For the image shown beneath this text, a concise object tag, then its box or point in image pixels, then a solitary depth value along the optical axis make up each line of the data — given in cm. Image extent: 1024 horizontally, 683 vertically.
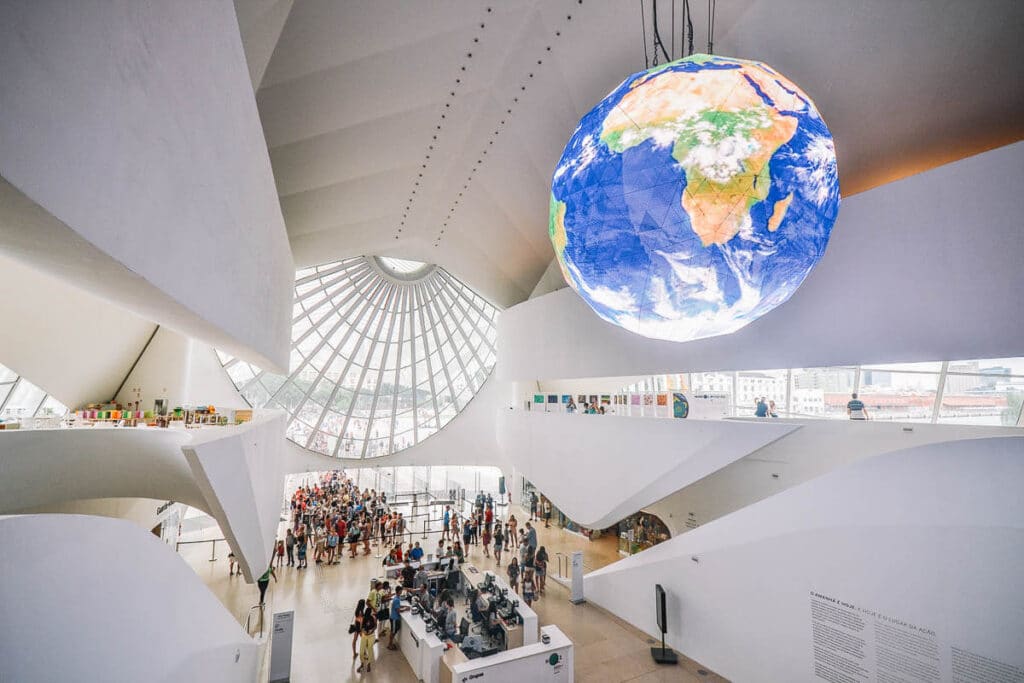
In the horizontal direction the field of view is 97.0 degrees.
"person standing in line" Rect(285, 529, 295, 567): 1380
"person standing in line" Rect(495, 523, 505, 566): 1421
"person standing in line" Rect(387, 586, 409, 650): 929
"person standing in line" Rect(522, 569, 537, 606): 1133
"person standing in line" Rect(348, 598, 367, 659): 847
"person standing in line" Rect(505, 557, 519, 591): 1216
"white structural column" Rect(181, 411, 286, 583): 516
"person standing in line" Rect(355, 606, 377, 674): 826
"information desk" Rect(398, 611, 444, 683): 771
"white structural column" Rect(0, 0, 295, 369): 170
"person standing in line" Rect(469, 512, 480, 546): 1591
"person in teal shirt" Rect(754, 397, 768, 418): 1070
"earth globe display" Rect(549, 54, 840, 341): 317
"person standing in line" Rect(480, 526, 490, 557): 1495
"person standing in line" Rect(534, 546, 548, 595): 1228
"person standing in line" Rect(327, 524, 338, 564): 1402
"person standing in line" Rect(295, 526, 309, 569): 1358
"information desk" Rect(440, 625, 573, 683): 726
